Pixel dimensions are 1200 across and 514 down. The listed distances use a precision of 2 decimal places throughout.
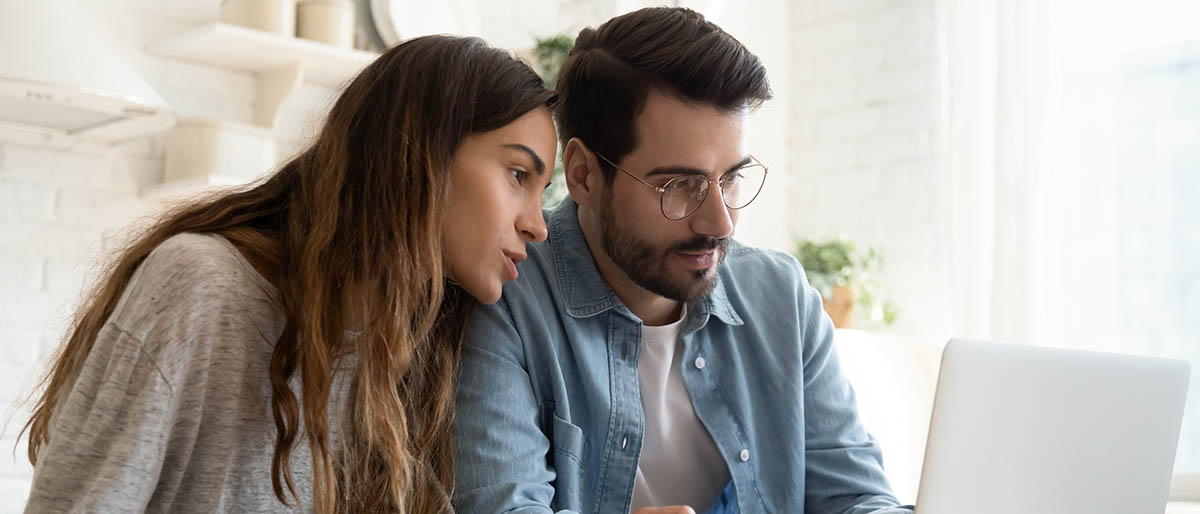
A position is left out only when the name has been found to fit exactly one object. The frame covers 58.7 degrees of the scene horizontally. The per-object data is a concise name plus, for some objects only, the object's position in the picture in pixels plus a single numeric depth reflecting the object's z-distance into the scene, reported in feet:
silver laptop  3.24
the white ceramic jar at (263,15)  7.54
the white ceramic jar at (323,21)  7.82
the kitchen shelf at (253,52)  7.36
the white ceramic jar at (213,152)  7.35
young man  4.43
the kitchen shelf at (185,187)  7.24
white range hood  6.19
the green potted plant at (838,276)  9.34
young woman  2.99
